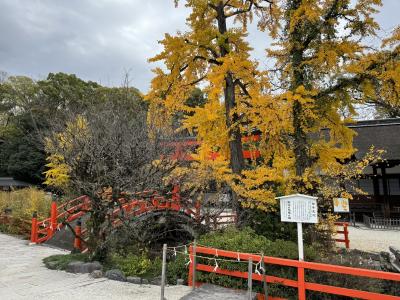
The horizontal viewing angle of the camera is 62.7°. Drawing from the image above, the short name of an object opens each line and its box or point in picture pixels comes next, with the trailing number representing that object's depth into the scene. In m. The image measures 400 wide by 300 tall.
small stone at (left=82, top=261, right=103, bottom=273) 8.40
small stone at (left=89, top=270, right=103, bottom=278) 7.93
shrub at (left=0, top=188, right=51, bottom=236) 14.87
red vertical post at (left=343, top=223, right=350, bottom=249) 12.64
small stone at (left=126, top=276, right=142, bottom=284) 7.62
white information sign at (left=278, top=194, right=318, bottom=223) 6.31
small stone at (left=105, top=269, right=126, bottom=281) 7.82
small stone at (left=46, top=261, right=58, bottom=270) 8.95
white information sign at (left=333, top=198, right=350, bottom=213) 9.75
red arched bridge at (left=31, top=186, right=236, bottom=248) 10.58
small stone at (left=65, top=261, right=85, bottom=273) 8.46
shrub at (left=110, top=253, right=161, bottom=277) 8.09
